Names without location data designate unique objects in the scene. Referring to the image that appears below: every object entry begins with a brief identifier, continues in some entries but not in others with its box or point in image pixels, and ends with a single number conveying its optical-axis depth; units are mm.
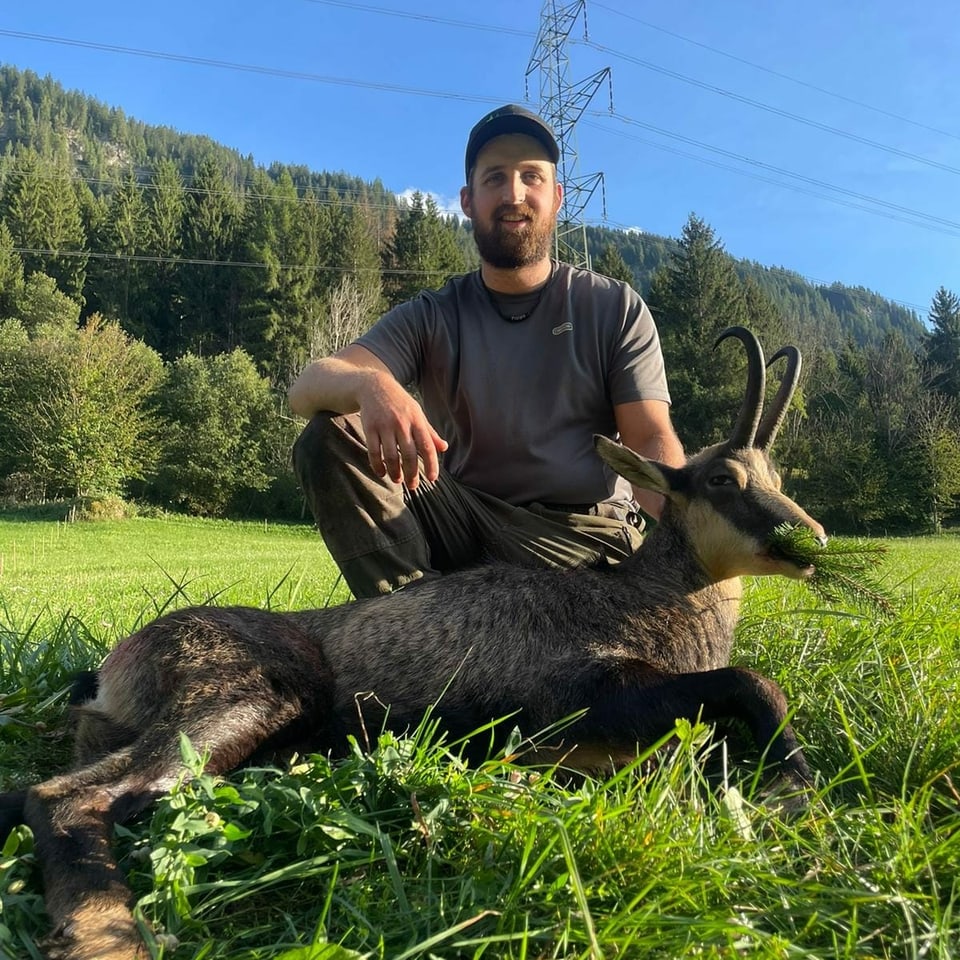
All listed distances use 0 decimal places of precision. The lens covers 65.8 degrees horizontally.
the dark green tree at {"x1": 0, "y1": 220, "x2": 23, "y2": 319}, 63219
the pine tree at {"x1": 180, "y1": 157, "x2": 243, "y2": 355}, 70312
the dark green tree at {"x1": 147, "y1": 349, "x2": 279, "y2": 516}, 45438
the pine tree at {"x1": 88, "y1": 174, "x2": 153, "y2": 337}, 70562
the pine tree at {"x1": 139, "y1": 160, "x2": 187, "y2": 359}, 70812
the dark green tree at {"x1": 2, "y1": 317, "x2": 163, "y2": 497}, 40219
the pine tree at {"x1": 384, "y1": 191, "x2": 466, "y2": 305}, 71938
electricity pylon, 35062
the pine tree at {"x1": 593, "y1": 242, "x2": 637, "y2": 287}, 55312
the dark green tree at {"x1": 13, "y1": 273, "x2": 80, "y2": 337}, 59375
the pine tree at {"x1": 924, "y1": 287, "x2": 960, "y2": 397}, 55969
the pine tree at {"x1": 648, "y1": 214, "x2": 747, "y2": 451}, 44188
